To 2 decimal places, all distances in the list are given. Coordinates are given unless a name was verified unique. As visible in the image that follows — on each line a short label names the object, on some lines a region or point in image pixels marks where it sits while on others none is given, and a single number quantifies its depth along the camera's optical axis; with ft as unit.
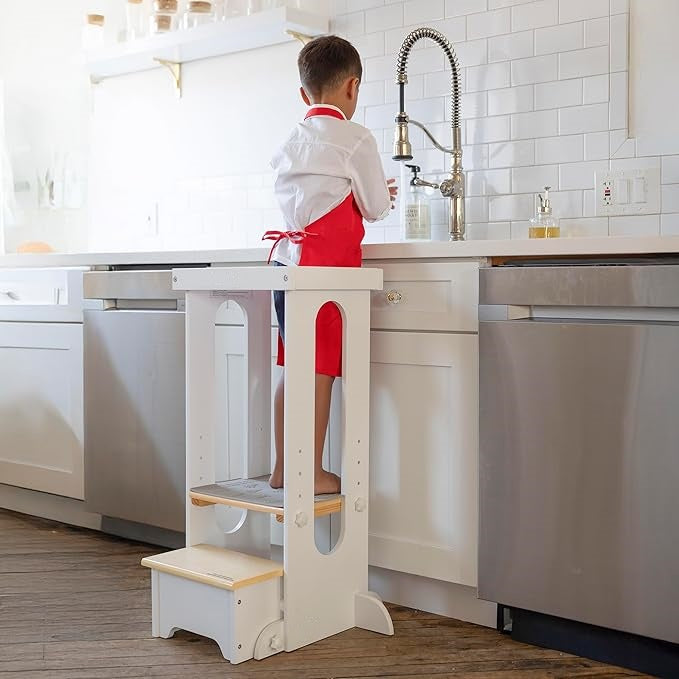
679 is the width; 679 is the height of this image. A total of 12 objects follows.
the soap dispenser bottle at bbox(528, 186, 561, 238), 8.87
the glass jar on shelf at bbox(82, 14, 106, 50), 12.76
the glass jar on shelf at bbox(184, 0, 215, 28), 11.21
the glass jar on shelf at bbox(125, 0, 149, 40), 12.21
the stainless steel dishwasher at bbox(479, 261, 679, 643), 6.51
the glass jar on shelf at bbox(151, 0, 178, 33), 11.68
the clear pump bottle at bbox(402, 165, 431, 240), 9.62
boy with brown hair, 7.80
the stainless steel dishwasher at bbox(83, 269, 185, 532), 9.39
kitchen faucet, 9.05
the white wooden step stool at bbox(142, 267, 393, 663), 7.07
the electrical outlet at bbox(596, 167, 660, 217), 8.66
